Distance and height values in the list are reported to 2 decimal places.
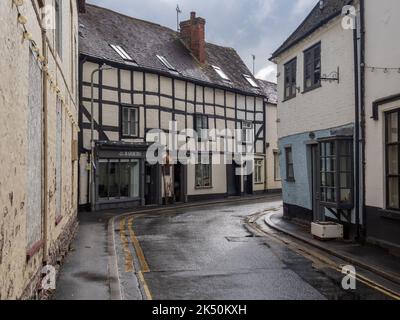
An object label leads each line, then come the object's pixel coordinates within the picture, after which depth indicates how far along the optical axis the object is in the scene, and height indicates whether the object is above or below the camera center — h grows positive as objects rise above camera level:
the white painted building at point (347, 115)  11.05 +1.47
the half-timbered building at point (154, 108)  22.84 +3.47
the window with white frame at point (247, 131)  32.74 +2.60
